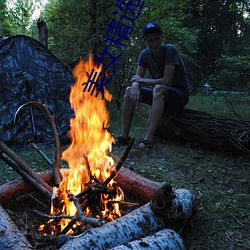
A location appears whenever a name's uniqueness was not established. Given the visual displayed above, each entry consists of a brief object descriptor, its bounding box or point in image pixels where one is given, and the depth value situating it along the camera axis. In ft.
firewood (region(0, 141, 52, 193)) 8.04
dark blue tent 15.19
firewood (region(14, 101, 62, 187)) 8.72
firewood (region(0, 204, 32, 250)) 5.22
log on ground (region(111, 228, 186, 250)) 5.10
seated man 12.79
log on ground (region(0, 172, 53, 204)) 7.79
